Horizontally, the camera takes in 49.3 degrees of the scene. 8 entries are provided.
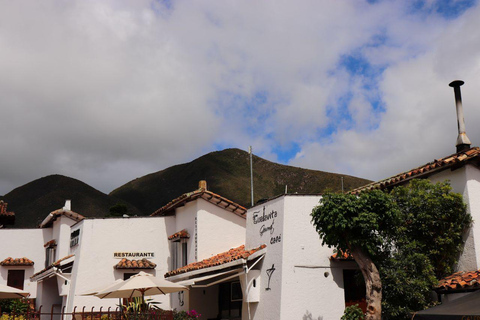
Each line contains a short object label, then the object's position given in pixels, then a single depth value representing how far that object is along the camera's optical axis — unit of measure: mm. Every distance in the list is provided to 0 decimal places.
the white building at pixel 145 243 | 22859
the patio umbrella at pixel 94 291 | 17484
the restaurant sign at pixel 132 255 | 25312
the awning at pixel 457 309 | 9789
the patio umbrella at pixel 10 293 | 15984
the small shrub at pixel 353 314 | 14527
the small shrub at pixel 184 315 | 17030
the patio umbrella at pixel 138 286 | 15203
